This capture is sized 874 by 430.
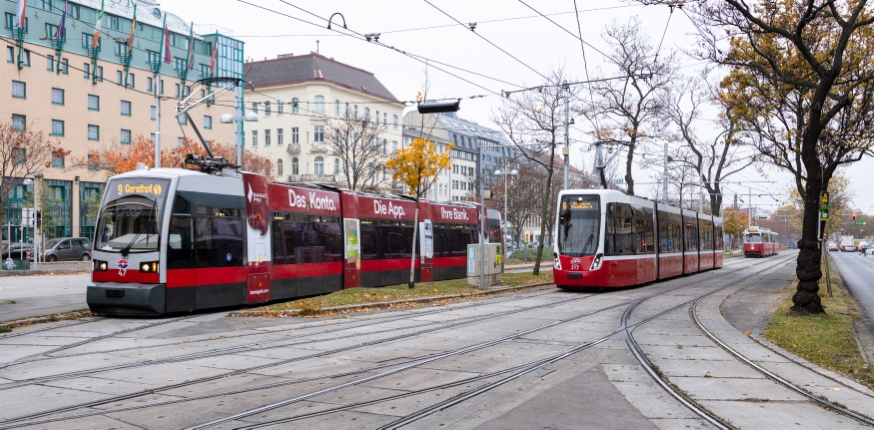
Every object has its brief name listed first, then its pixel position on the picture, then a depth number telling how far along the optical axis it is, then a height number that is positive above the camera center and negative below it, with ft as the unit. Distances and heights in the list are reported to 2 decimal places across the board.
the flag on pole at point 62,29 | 163.59 +45.62
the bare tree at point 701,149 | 126.05 +17.31
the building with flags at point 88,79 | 170.09 +38.71
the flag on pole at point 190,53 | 203.77 +48.87
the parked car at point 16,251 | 149.18 -2.44
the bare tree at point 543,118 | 106.42 +16.63
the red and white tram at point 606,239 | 78.89 -0.33
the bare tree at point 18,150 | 113.39 +13.68
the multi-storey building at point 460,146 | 335.26 +43.80
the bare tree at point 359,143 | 163.02 +21.10
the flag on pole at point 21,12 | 152.15 +45.15
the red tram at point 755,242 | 251.60 -1.94
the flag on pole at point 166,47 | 177.35 +44.84
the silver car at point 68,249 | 147.78 -2.09
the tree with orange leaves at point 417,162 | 82.23 +8.09
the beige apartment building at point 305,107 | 236.43 +40.79
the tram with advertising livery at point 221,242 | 51.01 -0.30
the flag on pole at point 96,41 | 181.78 +46.62
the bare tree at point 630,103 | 108.06 +19.98
